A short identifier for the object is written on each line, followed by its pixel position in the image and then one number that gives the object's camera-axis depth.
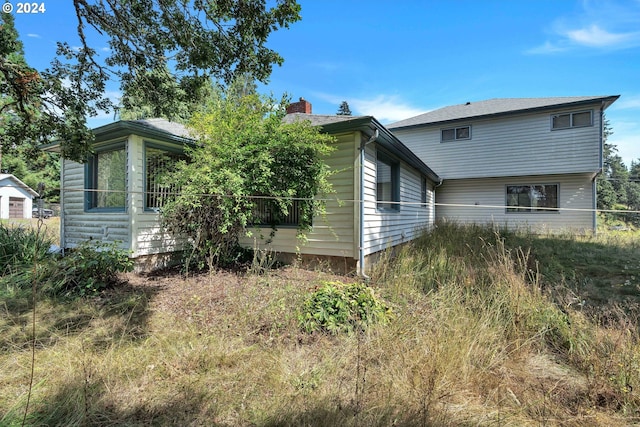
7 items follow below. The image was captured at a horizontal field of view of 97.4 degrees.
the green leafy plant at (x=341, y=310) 3.17
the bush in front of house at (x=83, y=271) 4.45
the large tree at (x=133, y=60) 4.38
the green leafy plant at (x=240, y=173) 5.19
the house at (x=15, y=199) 24.64
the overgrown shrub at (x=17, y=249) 5.38
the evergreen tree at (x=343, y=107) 46.25
